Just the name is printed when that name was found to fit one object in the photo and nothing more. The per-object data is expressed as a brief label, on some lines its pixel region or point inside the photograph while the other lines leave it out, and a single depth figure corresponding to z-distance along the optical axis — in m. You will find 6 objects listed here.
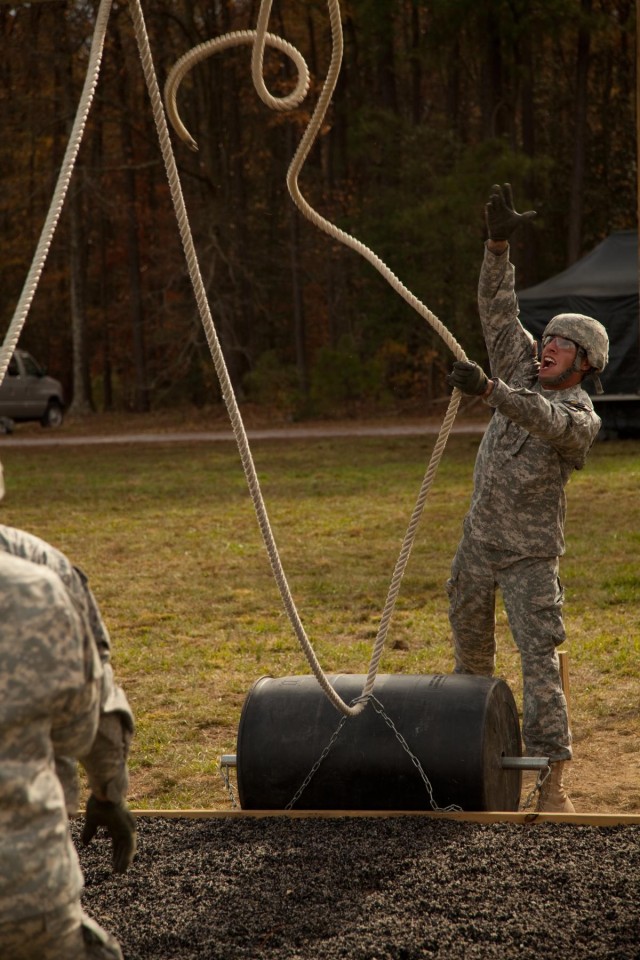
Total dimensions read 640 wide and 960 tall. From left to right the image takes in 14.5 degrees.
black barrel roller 8.37
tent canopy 38.05
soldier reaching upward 9.37
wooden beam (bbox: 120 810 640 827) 8.33
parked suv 49.37
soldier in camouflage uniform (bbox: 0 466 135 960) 4.27
